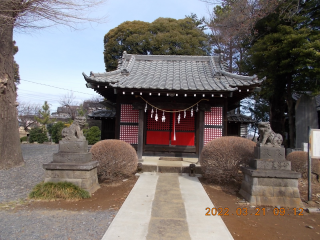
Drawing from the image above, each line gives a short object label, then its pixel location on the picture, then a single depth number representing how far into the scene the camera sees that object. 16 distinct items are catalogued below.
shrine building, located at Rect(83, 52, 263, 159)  8.55
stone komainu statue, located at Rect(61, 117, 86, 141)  5.82
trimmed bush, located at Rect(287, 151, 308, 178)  7.74
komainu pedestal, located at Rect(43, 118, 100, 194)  5.47
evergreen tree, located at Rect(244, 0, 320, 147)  11.71
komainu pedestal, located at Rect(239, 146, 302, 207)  5.04
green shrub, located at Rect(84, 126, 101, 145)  17.77
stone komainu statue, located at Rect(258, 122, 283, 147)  5.33
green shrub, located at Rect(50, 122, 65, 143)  21.77
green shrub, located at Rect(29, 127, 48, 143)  21.85
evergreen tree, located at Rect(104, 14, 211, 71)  21.72
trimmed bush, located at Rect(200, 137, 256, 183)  6.28
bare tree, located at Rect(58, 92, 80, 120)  32.77
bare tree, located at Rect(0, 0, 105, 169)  8.24
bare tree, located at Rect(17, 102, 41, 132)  35.58
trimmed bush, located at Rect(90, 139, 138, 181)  6.44
